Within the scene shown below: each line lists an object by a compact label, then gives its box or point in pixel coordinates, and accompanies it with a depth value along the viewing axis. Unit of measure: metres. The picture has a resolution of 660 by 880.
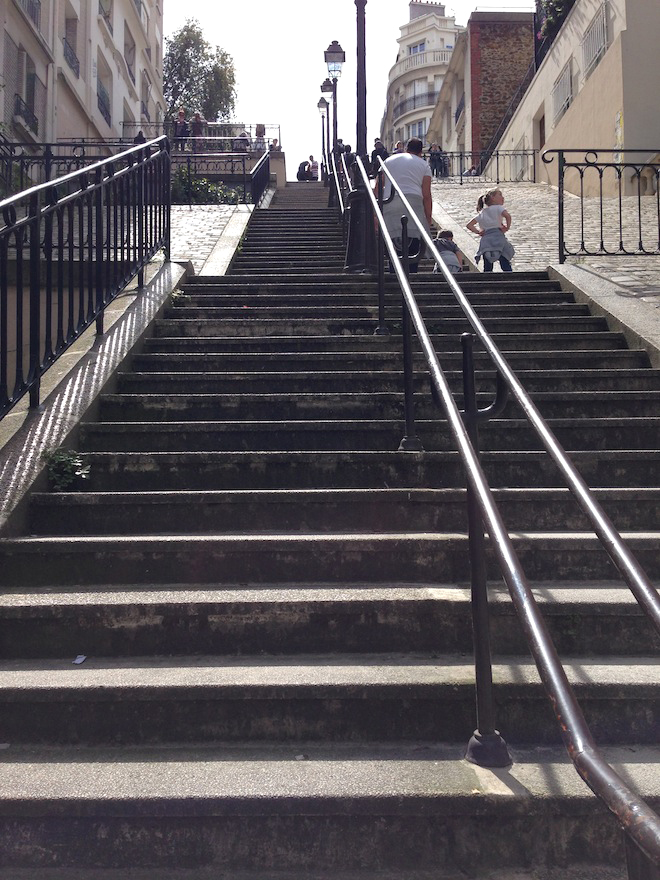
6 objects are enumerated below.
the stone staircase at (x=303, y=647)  2.19
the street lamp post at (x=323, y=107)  26.73
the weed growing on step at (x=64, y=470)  3.60
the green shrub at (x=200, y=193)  17.81
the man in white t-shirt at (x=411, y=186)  7.68
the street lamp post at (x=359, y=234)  7.51
